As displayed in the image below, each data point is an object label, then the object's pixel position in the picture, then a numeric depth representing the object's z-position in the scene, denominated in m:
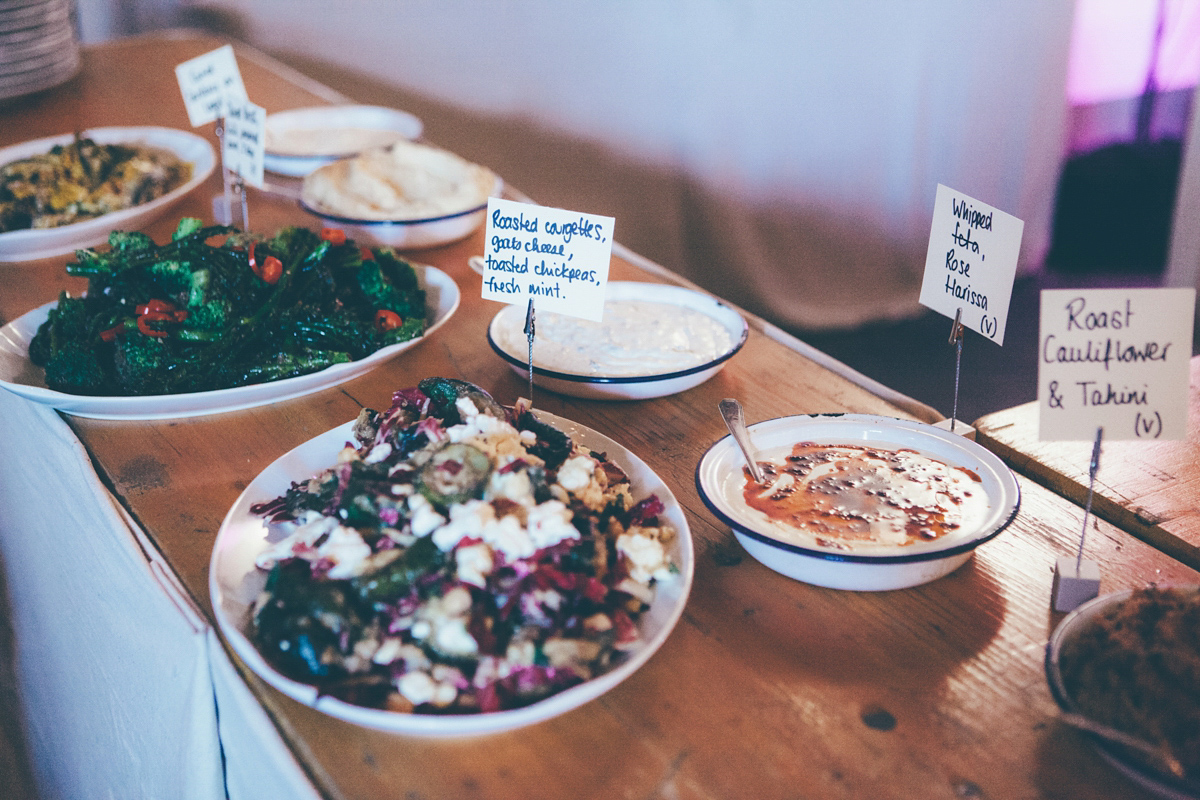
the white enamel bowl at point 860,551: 1.06
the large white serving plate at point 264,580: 0.86
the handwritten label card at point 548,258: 1.35
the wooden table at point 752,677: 0.89
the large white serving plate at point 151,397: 1.46
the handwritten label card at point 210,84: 2.07
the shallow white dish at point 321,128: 2.61
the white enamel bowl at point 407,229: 2.08
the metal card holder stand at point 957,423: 1.29
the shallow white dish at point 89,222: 2.07
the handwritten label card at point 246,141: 1.99
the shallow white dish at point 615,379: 1.50
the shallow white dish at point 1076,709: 0.79
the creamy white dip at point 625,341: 1.55
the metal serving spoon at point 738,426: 1.22
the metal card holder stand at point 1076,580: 1.07
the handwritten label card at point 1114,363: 0.99
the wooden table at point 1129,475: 1.24
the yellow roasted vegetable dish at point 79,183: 2.20
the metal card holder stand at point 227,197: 2.11
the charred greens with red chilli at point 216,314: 1.51
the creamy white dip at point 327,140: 2.69
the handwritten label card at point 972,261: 1.17
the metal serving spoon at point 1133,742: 0.78
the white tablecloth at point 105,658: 1.08
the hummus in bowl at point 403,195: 2.10
